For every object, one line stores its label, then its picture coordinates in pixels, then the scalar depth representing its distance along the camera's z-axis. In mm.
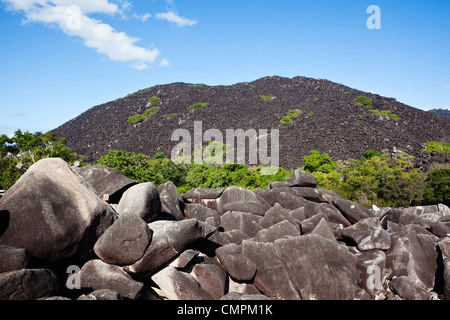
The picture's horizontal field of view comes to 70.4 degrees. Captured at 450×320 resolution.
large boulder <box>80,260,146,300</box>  5906
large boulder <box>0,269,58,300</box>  4488
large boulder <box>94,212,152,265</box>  6160
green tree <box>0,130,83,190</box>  21797
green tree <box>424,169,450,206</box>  19219
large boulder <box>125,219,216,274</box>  6277
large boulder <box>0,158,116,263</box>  5770
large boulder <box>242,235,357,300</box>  6793
